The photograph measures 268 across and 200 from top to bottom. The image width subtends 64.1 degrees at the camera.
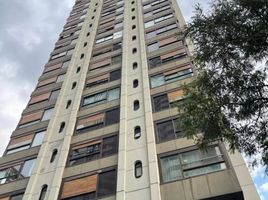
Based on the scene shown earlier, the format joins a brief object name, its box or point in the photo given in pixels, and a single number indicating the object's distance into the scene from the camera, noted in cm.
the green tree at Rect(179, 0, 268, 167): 573
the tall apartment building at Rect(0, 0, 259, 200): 933
